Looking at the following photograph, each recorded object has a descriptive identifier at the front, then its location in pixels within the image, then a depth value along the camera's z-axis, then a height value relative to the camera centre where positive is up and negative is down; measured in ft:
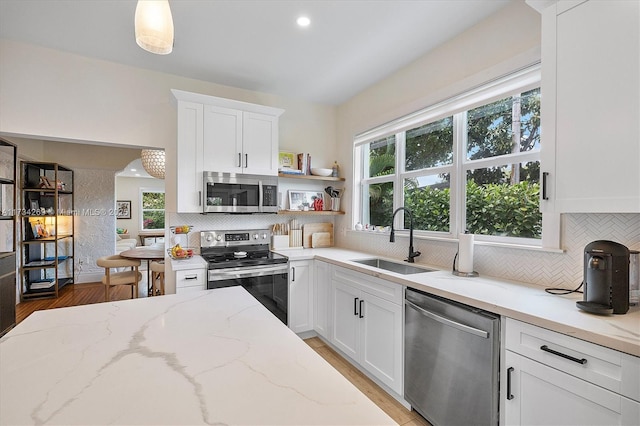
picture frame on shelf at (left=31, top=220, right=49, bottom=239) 15.07 -0.99
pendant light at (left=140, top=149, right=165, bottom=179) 12.91 +2.09
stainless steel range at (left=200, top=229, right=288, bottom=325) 8.85 -1.60
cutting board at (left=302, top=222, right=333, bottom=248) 11.88 -0.76
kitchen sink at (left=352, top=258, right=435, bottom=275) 8.13 -1.60
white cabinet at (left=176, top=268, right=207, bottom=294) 8.39 -1.93
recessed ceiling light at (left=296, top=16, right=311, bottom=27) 7.06 +4.45
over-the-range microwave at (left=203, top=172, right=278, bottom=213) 9.57 +0.58
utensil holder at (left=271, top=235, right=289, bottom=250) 11.43 -1.14
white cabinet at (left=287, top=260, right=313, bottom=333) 9.73 -2.73
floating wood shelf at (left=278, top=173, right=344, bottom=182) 11.08 +1.28
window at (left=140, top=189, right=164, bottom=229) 30.15 +0.15
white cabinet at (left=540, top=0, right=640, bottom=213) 4.21 +1.59
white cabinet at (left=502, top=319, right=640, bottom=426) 3.53 -2.18
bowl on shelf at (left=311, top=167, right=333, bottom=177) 11.75 +1.54
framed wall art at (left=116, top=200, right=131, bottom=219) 28.99 +0.13
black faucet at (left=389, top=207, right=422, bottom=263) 8.43 -1.09
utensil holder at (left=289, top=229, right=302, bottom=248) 11.67 -1.03
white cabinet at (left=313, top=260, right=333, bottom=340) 9.55 -2.81
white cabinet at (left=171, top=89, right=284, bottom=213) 9.31 +2.28
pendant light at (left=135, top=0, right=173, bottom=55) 3.44 +2.14
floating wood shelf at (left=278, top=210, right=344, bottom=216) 11.26 -0.03
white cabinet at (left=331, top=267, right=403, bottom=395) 6.89 -2.84
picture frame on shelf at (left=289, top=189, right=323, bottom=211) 11.91 +0.48
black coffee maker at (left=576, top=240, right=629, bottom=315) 4.16 -0.91
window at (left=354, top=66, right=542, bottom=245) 6.50 +1.24
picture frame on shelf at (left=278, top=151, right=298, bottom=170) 11.68 +1.97
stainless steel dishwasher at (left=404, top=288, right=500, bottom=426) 4.87 -2.68
